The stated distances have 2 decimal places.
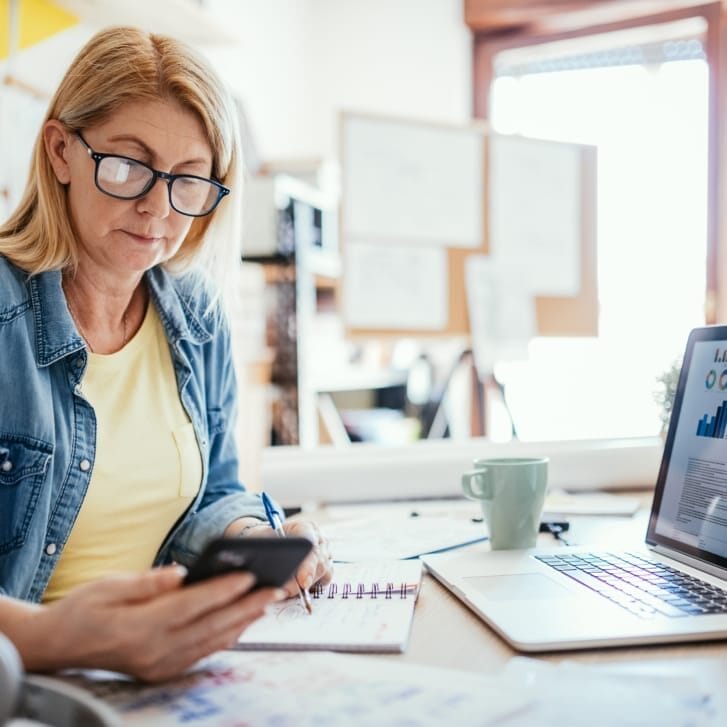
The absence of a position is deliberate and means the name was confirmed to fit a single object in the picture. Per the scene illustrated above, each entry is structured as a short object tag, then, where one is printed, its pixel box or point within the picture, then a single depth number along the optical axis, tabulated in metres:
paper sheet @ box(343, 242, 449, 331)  2.41
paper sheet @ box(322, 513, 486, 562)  0.93
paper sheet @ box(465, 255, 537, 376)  2.55
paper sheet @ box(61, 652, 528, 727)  0.48
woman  0.87
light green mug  0.91
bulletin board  2.42
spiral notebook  0.62
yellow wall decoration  1.82
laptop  0.63
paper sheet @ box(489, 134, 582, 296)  2.62
